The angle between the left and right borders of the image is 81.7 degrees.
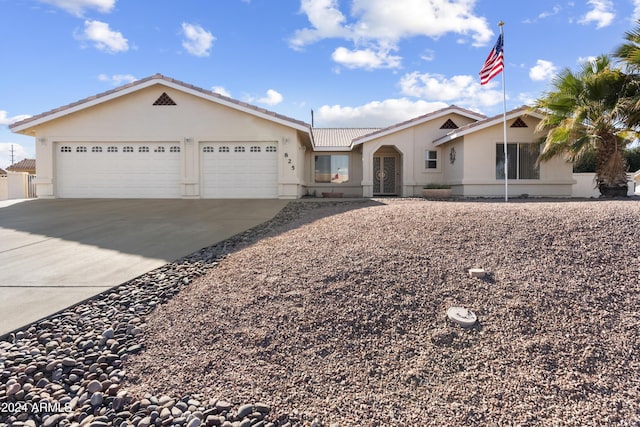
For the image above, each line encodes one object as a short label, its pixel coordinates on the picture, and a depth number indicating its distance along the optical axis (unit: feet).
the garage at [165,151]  50.67
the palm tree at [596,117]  40.83
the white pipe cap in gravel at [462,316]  12.71
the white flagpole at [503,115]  42.45
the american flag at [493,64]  43.21
